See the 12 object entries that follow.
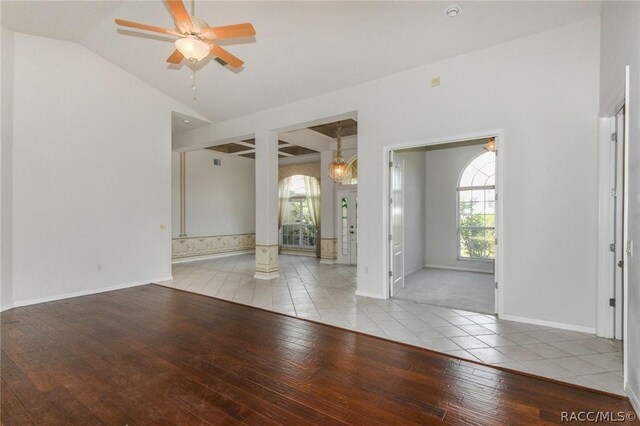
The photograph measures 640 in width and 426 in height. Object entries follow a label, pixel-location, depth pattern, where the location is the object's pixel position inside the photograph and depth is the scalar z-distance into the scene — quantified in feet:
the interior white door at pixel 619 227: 9.98
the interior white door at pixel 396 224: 15.49
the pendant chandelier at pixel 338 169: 21.63
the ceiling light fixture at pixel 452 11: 10.70
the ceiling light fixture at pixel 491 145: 16.91
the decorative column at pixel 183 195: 27.63
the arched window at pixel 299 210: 31.40
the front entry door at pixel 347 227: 26.11
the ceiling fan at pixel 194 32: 9.02
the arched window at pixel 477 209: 22.61
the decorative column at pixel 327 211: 27.17
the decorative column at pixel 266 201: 19.89
